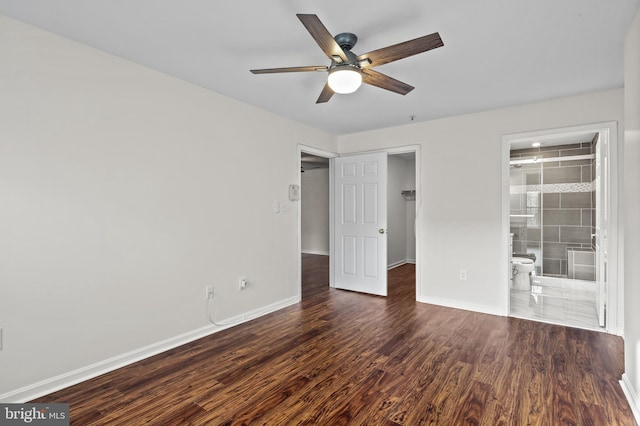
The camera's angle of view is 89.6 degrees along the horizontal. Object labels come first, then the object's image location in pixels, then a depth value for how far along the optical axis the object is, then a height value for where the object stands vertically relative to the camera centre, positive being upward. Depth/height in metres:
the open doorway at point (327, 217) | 5.80 -0.13
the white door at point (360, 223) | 4.65 -0.16
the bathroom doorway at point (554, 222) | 4.96 -0.18
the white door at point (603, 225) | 3.28 -0.13
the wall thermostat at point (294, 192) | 4.22 +0.26
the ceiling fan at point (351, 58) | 1.77 +0.96
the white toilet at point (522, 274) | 5.06 -0.98
